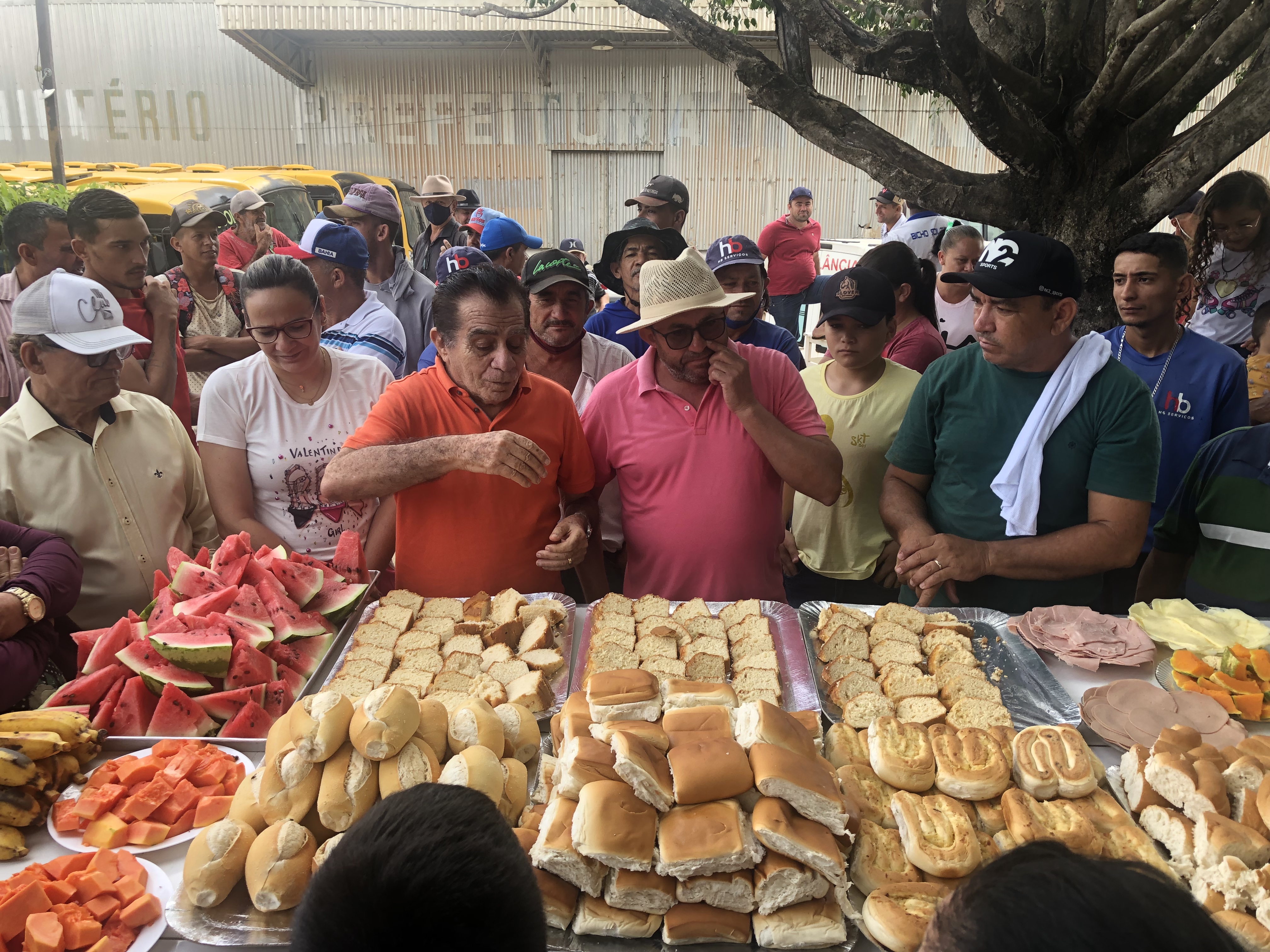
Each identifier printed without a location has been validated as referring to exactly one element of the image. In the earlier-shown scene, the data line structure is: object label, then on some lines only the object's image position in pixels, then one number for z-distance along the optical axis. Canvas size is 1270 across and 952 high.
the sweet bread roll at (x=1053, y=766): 2.01
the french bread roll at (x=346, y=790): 1.81
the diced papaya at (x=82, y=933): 1.67
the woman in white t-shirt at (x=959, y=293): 5.97
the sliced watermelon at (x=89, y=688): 2.44
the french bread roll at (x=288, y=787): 1.84
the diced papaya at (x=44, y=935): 1.63
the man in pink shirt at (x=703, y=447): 3.20
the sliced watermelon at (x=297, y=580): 2.90
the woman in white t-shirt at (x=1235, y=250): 5.45
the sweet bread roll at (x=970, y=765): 2.00
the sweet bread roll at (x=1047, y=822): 1.87
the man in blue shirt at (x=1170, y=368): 4.05
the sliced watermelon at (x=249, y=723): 2.38
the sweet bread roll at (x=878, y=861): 1.80
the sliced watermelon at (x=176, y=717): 2.39
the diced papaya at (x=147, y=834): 1.97
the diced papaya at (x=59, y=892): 1.76
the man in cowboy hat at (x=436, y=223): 9.16
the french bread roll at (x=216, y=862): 1.76
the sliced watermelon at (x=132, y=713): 2.40
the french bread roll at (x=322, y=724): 1.86
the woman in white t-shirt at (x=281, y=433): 3.45
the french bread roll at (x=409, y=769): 1.83
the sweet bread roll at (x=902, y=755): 2.03
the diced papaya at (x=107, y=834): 1.96
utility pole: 5.95
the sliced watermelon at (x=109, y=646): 2.56
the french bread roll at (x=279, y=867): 1.74
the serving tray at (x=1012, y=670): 2.48
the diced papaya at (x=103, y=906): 1.73
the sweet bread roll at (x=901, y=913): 1.61
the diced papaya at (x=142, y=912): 1.75
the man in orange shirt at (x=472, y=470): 3.06
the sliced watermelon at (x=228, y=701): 2.45
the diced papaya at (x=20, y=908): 1.66
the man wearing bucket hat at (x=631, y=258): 5.06
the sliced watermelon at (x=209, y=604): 2.61
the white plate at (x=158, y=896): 1.72
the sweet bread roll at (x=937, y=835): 1.79
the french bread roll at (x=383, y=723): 1.84
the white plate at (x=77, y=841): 1.95
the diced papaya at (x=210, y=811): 2.04
